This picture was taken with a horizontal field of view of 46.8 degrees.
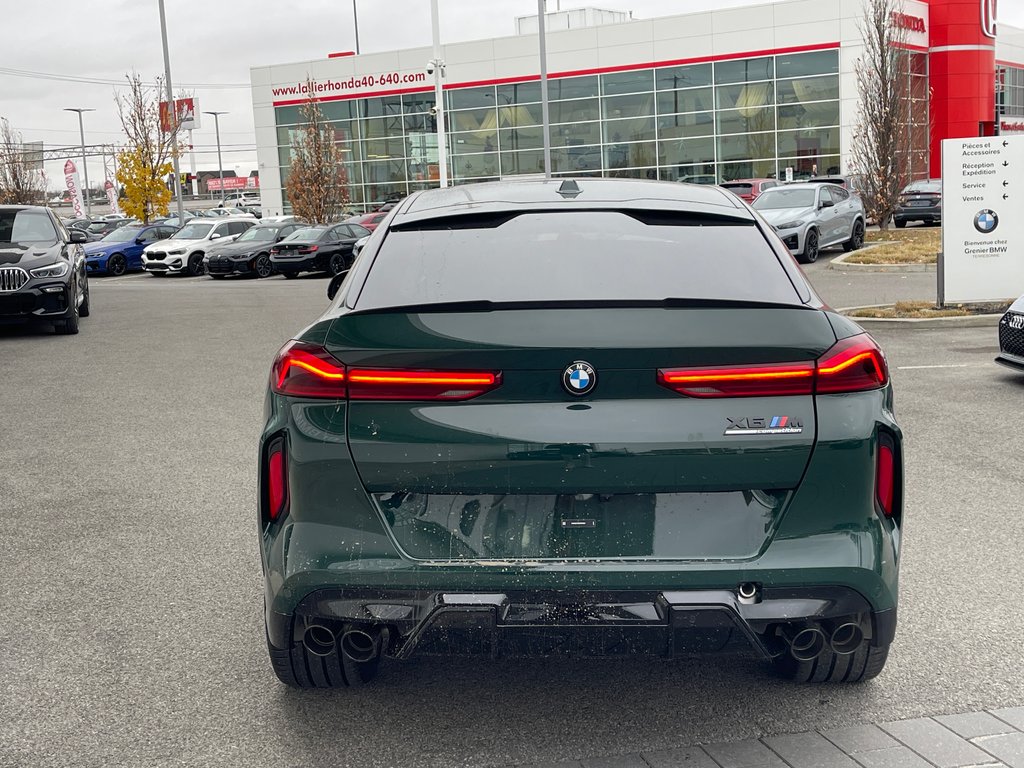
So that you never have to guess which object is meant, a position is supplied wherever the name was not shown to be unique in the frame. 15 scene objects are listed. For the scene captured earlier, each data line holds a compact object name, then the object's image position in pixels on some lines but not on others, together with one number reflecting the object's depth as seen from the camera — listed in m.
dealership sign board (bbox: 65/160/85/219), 64.61
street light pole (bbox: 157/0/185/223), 45.03
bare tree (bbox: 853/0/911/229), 34.19
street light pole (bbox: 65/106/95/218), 105.06
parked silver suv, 25.14
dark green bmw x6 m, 3.18
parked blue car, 36.06
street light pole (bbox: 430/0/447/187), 39.53
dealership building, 49.88
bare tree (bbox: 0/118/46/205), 60.31
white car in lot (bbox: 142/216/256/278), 34.28
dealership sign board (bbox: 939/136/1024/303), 14.78
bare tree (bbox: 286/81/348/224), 46.03
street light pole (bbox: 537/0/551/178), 40.41
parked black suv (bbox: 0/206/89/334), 15.73
